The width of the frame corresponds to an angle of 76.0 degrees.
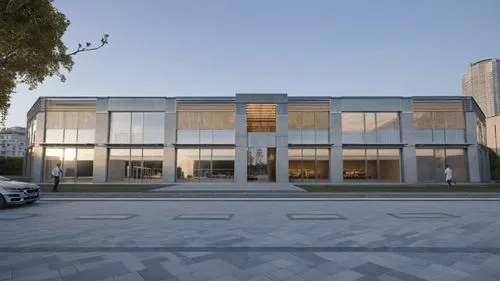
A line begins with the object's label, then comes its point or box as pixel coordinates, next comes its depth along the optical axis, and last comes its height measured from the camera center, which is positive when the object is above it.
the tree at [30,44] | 6.37 +2.76
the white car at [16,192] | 12.93 -1.06
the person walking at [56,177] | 19.74 -0.60
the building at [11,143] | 141.00 +11.09
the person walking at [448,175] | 24.34 -0.55
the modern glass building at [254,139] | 29.83 +2.71
